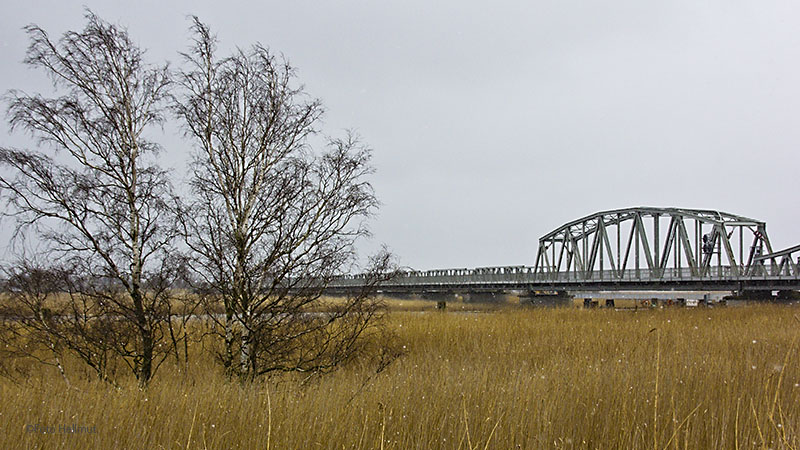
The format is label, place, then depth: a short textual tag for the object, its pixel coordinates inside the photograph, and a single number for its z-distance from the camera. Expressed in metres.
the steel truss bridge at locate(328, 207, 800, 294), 44.66
